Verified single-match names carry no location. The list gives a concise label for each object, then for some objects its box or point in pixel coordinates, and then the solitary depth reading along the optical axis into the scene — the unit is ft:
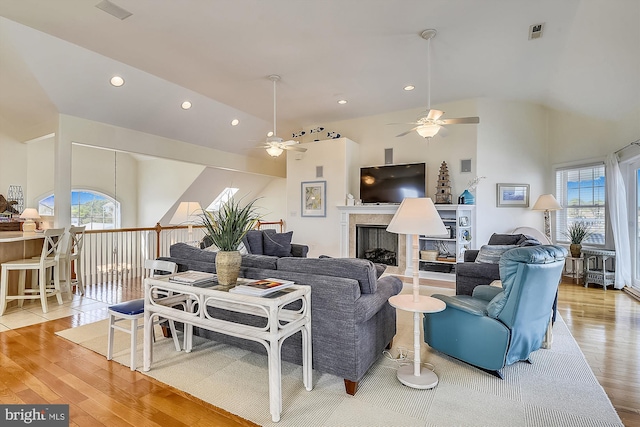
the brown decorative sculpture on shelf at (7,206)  18.37
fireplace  22.07
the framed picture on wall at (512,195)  19.75
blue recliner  7.95
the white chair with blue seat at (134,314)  8.55
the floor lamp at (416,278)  7.83
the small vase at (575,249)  18.47
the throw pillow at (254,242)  15.21
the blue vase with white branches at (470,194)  19.21
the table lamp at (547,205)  18.38
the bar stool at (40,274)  12.99
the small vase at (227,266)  7.92
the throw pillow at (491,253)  12.35
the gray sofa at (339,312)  7.33
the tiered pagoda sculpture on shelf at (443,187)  19.58
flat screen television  20.72
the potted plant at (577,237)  18.53
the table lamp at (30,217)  16.09
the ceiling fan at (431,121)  13.12
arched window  27.96
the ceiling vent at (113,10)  10.35
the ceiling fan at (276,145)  16.94
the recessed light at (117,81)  15.44
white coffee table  6.43
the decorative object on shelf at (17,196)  19.24
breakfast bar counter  13.94
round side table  7.80
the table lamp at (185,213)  16.83
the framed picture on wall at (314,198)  23.59
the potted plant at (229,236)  7.96
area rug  6.64
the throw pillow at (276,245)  15.97
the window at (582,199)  19.04
